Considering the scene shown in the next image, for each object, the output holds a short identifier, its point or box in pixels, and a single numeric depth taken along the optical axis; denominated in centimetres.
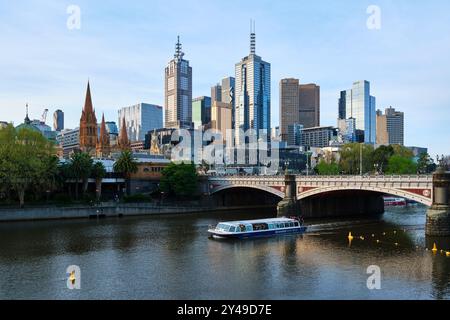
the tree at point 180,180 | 12444
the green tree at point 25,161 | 9831
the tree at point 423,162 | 16362
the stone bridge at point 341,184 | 7719
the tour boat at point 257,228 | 7244
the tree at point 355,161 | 15392
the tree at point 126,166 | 12800
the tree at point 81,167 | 11262
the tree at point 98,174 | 12003
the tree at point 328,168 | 15625
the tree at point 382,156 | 15425
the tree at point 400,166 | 14025
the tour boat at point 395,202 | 14299
